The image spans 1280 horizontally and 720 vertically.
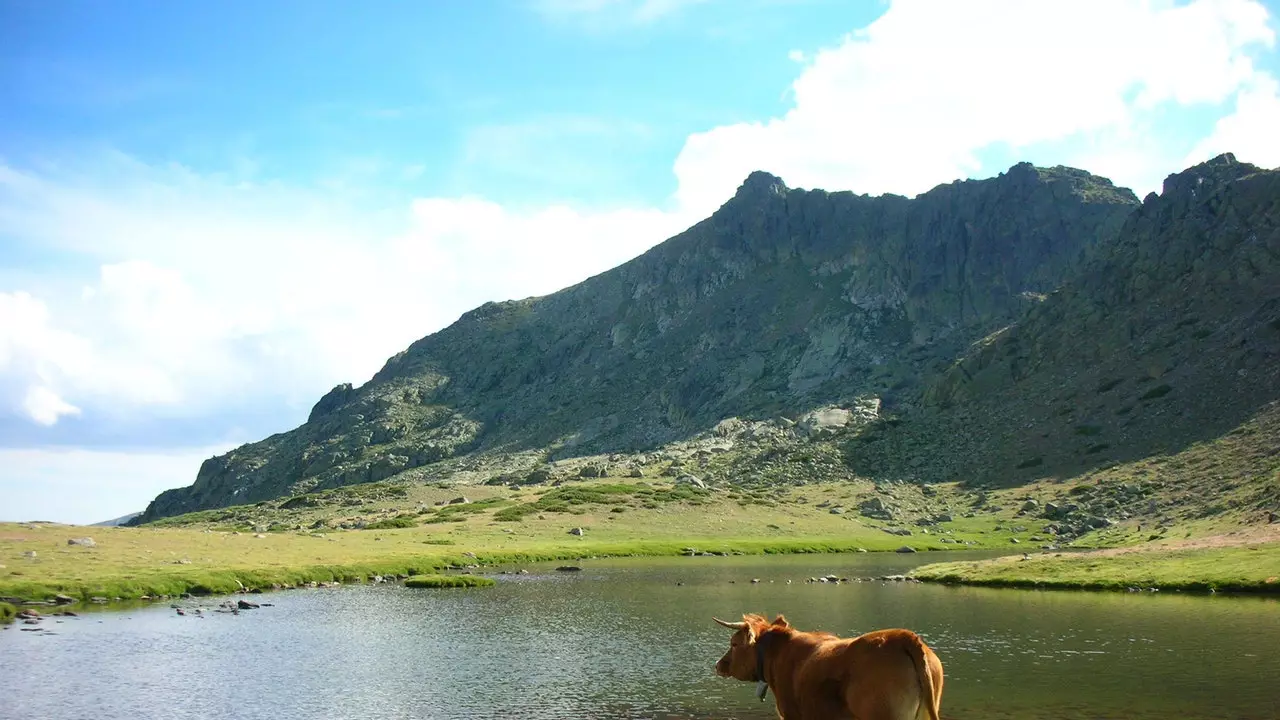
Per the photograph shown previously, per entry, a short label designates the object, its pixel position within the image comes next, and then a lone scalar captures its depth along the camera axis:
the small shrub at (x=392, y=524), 130.00
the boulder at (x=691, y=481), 168.23
